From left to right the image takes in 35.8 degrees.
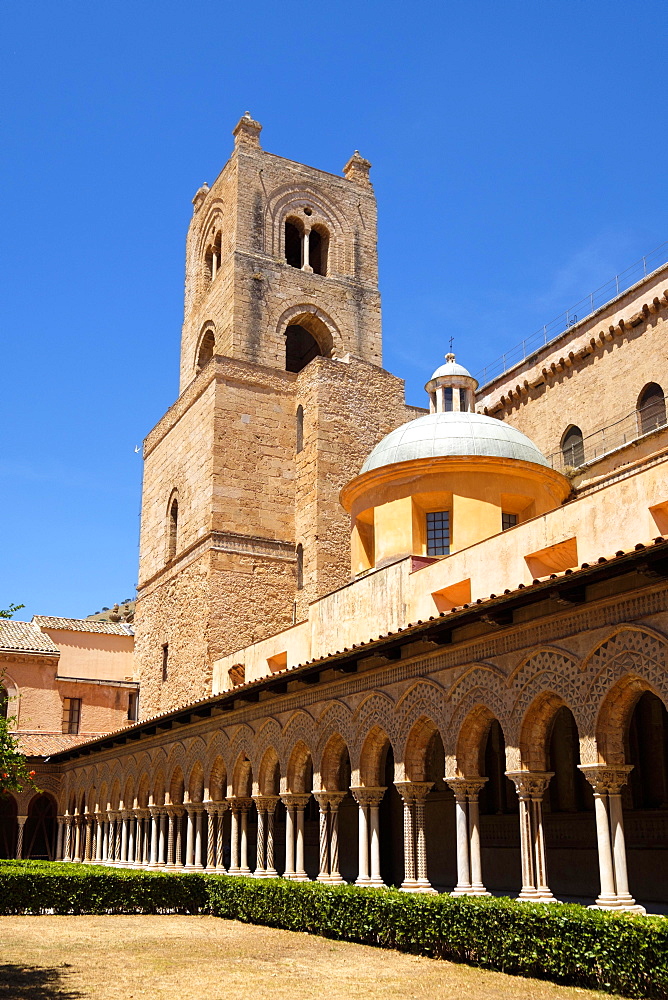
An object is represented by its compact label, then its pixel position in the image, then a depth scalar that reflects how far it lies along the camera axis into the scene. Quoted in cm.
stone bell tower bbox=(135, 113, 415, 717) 3006
